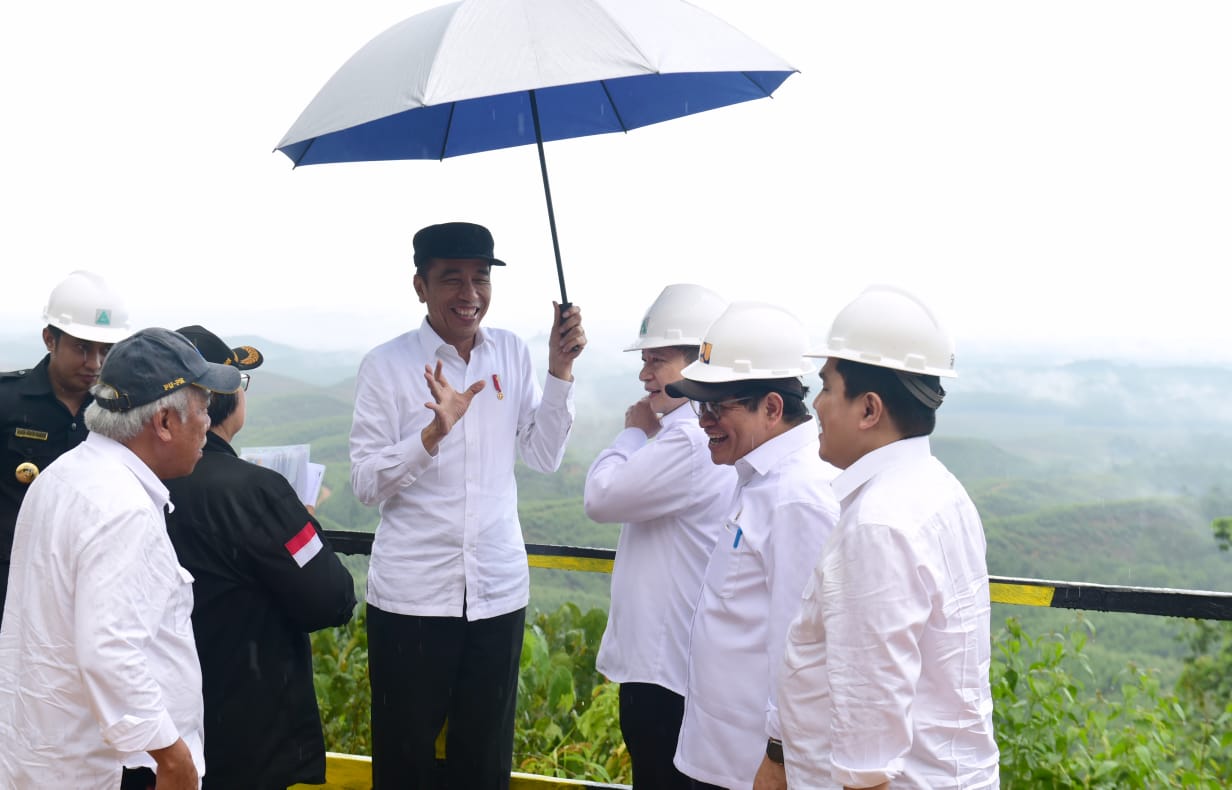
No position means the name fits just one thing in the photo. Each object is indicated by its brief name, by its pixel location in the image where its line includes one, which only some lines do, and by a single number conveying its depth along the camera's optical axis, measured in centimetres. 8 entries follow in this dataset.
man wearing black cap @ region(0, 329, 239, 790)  230
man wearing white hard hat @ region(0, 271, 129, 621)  362
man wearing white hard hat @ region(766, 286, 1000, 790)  197
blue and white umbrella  285
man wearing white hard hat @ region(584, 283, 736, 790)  317
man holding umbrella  361
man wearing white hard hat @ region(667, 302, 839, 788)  260
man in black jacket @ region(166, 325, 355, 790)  290
